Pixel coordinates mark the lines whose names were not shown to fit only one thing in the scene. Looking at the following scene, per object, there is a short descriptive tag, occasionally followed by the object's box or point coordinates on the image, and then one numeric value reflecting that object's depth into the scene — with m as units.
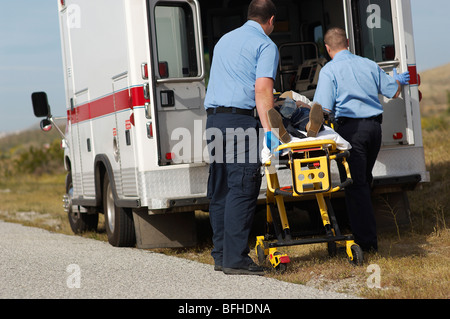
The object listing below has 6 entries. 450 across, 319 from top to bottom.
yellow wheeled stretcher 11.36
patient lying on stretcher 11.24
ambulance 14.40
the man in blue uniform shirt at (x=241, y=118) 11.75
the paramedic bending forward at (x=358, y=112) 12.77
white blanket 11.46
